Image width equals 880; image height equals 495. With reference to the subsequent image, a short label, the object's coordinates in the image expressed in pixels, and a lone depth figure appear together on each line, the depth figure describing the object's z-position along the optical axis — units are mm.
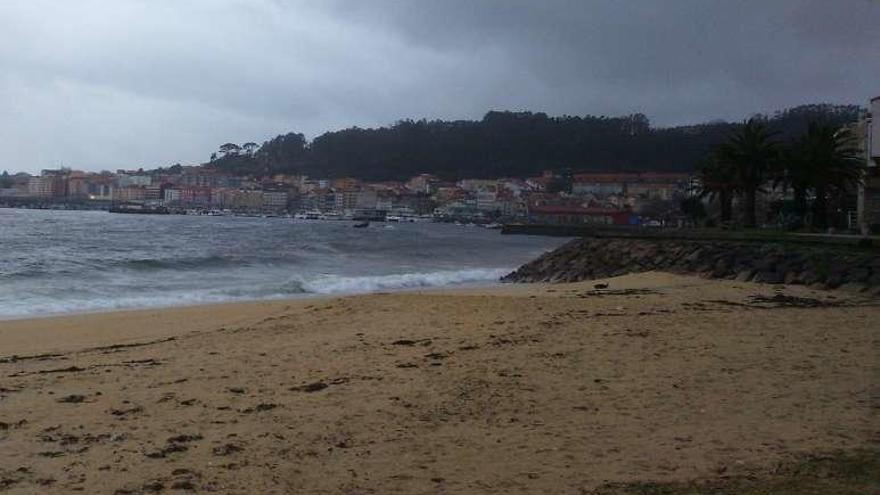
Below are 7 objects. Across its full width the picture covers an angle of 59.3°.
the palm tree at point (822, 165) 41625
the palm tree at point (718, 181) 49500
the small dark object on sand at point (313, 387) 7693
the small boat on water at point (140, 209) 167000
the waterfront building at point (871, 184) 39250
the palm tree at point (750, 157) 46562
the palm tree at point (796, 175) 42812
